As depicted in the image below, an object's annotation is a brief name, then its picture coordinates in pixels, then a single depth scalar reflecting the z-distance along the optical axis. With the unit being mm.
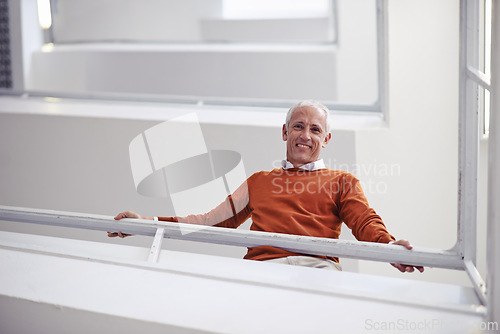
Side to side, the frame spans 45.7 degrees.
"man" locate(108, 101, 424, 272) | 1969
